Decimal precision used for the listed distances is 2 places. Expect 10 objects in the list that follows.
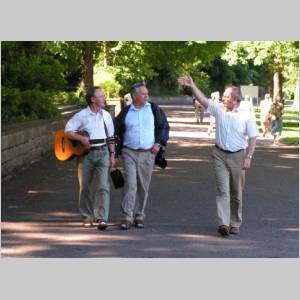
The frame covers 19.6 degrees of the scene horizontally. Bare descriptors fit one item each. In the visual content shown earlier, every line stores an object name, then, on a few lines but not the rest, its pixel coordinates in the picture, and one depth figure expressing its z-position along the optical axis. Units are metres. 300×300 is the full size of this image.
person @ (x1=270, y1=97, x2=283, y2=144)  26.20
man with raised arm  9.46
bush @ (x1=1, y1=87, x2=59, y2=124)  19.56
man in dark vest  9.84
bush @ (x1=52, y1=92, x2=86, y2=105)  33.38
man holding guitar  9.82
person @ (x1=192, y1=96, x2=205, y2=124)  40.97
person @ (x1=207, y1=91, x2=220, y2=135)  31.56
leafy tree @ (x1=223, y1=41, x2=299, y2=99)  34.41
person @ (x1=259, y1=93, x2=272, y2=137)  28.05
